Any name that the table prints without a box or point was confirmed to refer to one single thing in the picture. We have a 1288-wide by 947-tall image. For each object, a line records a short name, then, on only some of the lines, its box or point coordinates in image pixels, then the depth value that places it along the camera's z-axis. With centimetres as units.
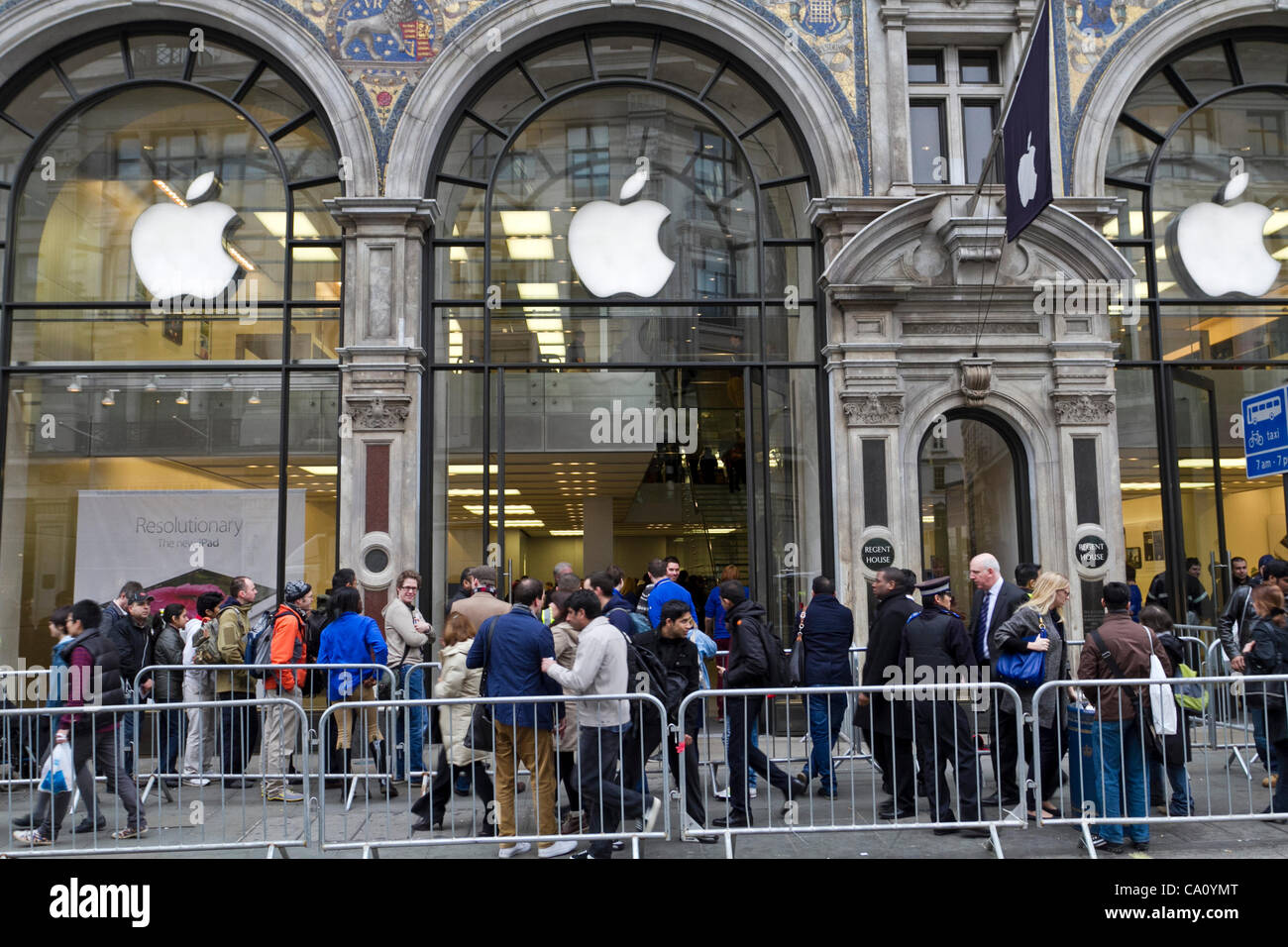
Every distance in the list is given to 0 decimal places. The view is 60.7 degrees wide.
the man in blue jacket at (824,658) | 903
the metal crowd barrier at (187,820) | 702
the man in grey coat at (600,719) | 722
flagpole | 1081
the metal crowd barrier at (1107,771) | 721
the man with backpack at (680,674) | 798
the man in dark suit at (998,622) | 792
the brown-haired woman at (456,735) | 787
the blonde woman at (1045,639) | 767
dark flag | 1070
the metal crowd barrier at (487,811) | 701
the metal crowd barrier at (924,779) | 721
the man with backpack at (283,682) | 916
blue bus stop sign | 878
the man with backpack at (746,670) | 804
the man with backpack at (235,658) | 977
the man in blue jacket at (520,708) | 736
